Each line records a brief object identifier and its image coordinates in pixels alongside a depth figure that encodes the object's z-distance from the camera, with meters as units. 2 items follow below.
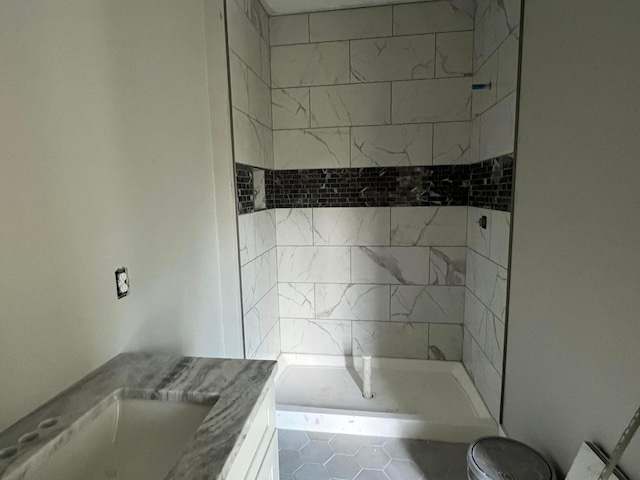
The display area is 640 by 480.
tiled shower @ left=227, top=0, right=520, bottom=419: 2.23
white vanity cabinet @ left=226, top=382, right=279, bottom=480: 0.84
